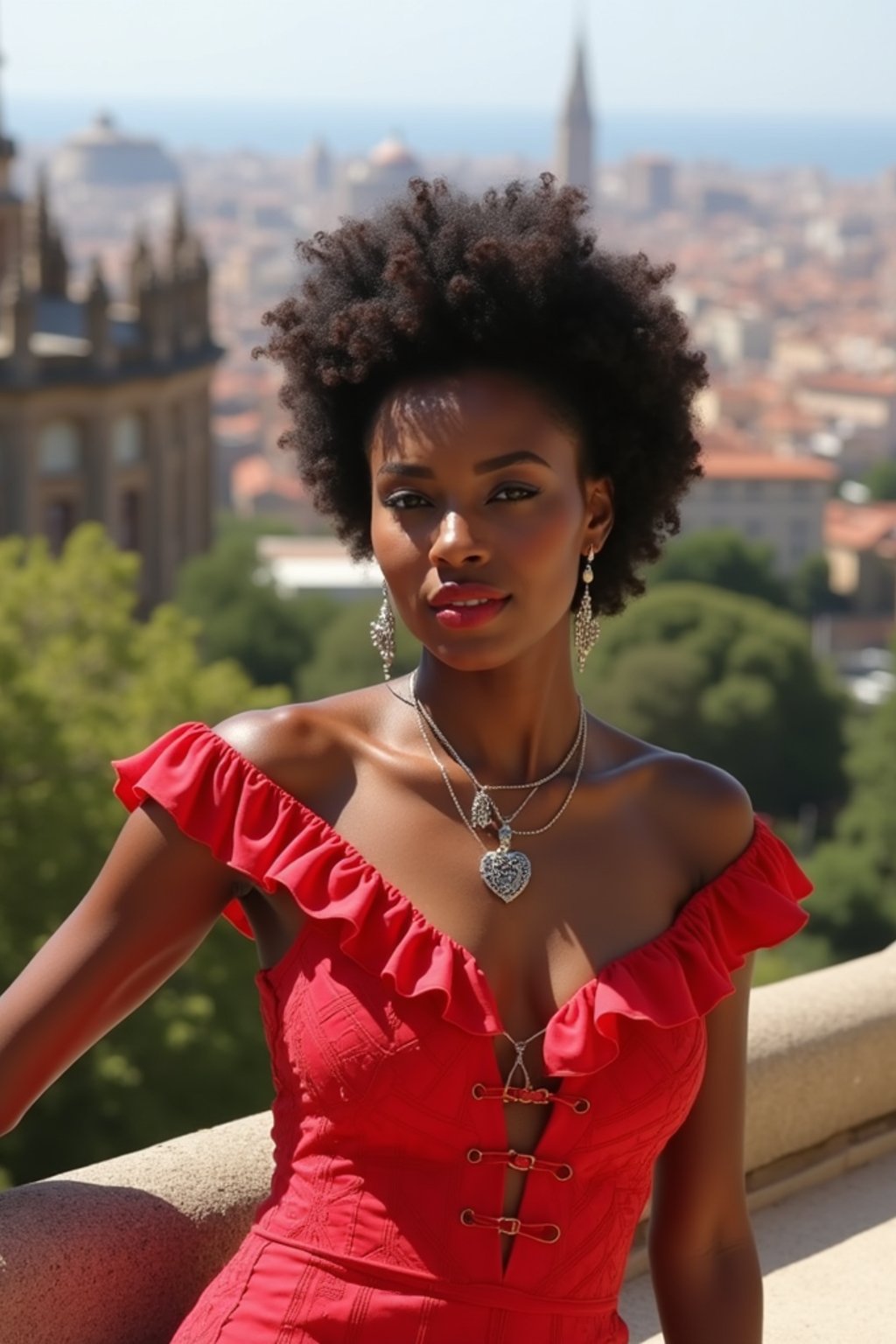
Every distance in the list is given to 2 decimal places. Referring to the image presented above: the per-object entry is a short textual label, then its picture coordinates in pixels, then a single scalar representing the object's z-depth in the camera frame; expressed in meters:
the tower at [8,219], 47.53
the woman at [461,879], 2.69
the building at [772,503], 93.19
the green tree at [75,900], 18.02
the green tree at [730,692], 45.75
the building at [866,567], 84.94
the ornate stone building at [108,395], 44.06
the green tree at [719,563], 63.97
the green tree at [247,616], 47.88
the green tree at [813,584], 81.06
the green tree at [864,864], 38.91
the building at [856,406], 129.25
